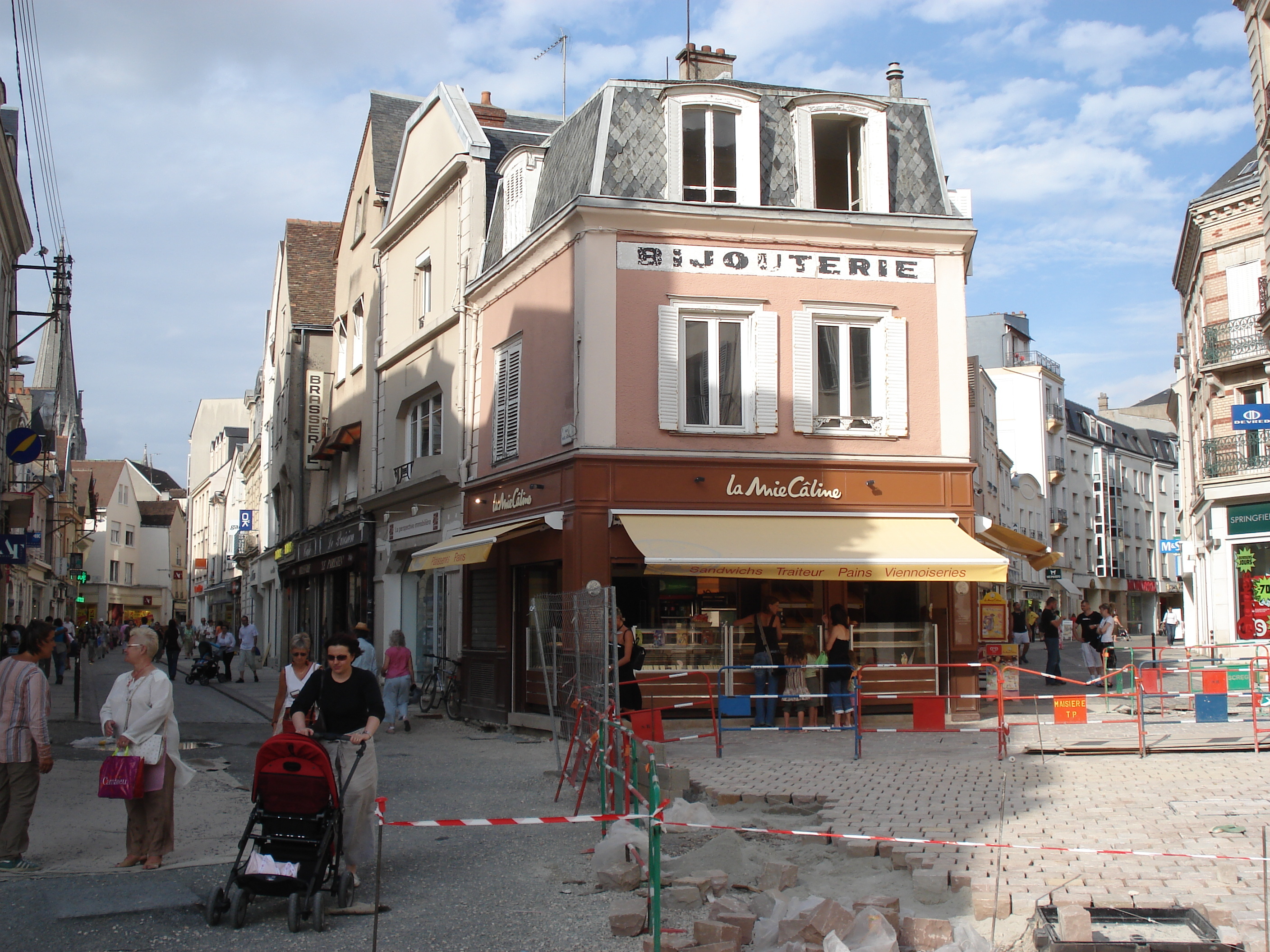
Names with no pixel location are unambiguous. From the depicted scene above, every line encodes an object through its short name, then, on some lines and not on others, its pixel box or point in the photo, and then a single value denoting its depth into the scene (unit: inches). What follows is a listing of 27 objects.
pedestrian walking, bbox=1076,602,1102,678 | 893.8
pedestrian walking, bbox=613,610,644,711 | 544.1
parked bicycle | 759.7
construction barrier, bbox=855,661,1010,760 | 571.8
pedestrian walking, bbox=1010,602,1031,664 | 1188.2
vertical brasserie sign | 1247.4
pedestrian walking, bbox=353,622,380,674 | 602.2
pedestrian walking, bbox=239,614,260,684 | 1158.3
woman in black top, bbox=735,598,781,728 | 592.7
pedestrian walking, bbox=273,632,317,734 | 327.3
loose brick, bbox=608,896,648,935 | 240.5
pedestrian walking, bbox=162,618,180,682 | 1163.3
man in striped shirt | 303.9
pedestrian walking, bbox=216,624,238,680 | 1189.1
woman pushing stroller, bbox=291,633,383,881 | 279.3
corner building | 625.0
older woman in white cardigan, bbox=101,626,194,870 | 303.4
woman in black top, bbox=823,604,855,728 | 576.1
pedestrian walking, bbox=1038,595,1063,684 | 902.4
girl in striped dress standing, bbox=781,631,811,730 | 601.3
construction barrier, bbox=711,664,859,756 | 517.3
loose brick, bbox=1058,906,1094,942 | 207.6
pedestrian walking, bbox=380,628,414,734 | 650.2
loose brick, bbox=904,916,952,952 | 220.1
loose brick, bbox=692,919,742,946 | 217.9
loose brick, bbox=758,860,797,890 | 270.7
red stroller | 249.3
